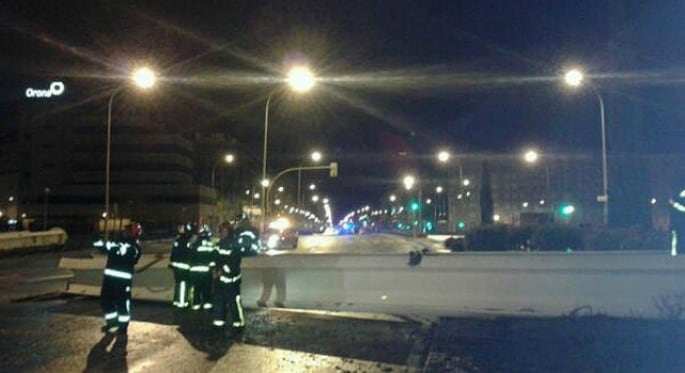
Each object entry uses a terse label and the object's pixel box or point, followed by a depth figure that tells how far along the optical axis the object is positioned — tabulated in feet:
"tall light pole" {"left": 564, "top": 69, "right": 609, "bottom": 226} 76.43
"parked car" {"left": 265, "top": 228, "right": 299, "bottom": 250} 112.77
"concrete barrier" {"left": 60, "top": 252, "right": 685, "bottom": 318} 38.93
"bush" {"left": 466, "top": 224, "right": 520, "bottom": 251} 72.84
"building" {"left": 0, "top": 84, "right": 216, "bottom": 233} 336.70
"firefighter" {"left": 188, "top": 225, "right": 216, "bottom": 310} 42.47
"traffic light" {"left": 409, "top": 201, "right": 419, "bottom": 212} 123.39
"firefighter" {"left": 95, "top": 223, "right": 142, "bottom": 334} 35.81
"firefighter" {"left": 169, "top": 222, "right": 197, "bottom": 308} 42.98
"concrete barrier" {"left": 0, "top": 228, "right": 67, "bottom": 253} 133.90
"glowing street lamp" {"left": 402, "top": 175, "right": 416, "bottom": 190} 125.90
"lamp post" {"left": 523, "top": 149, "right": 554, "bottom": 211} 106.63
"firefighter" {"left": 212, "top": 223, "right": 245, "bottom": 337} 36.01
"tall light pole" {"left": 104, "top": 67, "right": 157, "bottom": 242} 79.97
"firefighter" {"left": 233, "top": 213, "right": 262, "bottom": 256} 37.47
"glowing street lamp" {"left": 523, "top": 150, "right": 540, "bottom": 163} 106.42
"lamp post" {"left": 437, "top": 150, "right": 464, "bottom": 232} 209.93
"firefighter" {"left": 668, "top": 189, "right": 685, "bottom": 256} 40.19
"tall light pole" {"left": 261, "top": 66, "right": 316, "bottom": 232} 76.84
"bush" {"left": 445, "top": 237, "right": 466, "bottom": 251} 77.33
